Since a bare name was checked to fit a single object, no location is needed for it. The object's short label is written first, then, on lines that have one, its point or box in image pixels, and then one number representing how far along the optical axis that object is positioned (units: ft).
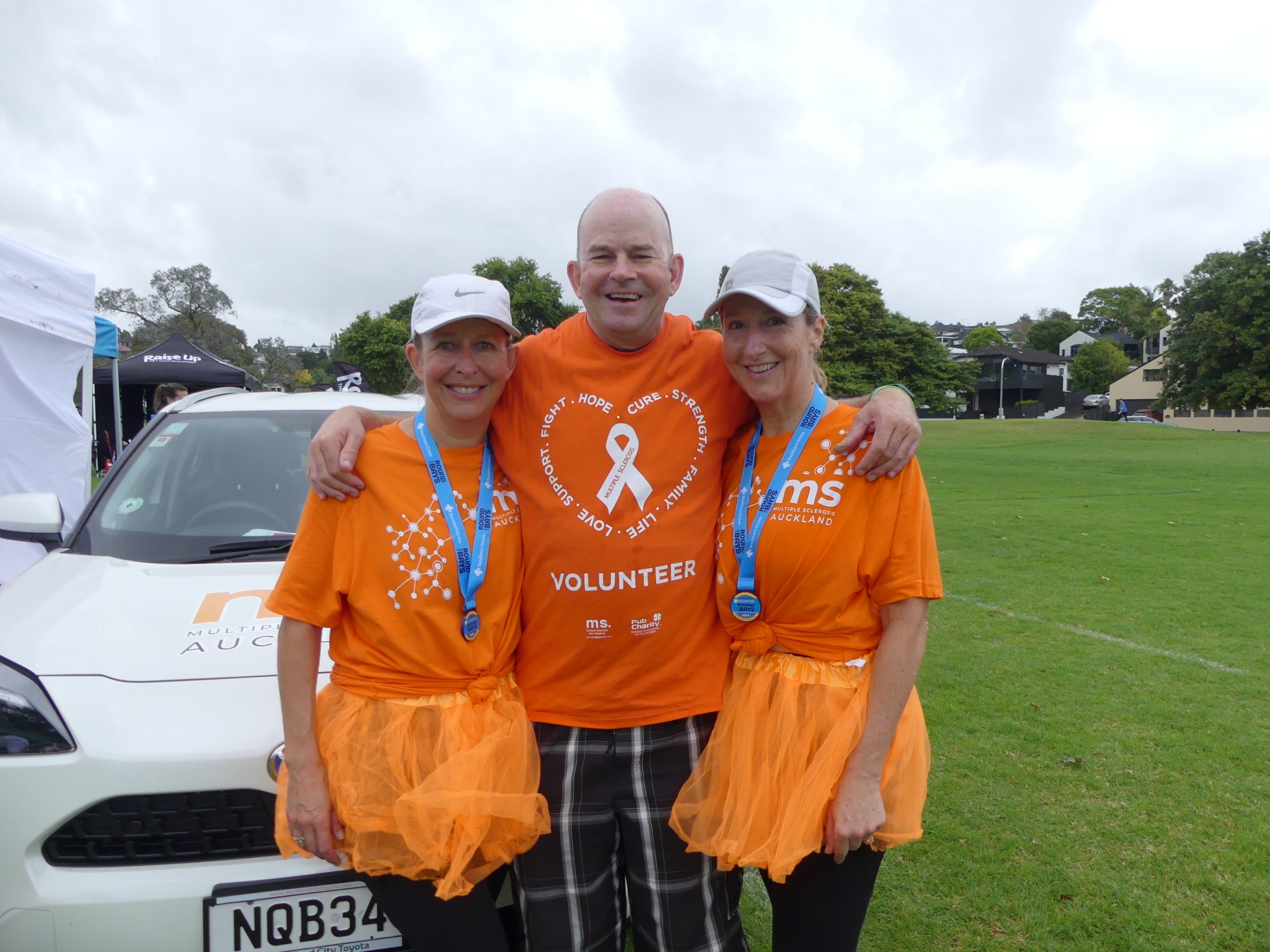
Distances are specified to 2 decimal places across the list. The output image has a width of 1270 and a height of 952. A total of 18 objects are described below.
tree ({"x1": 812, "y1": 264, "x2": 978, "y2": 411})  156.76
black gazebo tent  58.39
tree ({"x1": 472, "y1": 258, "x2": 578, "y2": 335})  181.88
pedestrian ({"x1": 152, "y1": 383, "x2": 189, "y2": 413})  47.29
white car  6.45
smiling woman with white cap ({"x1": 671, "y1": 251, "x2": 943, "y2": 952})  5.99
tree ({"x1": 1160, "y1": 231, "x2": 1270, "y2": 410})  148.25
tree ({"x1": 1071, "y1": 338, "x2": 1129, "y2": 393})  260.01
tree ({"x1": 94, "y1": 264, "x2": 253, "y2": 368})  161.68
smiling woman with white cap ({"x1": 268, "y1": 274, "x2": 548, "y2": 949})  5.96
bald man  6.52
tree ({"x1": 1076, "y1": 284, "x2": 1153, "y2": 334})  362.61
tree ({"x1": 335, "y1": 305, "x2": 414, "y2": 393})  174.91
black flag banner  23.37
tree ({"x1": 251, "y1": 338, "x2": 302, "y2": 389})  190.49
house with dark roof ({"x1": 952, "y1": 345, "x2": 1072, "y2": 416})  254.68
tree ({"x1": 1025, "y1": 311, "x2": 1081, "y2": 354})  349.41
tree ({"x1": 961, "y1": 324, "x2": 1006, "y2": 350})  328.90
